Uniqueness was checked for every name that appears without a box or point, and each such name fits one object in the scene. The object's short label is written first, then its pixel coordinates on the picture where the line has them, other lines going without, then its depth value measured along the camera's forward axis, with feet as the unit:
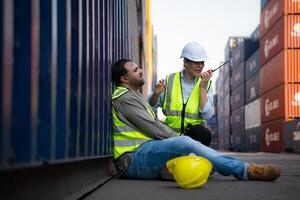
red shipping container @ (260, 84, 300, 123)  94.17
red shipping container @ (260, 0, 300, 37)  95.30
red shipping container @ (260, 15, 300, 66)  94.17
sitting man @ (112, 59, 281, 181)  13.66
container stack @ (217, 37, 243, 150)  167.53
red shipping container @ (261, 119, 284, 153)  100.07
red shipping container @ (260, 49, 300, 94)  92.99
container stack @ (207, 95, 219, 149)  231.61
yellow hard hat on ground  12.31
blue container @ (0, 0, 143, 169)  6.44
